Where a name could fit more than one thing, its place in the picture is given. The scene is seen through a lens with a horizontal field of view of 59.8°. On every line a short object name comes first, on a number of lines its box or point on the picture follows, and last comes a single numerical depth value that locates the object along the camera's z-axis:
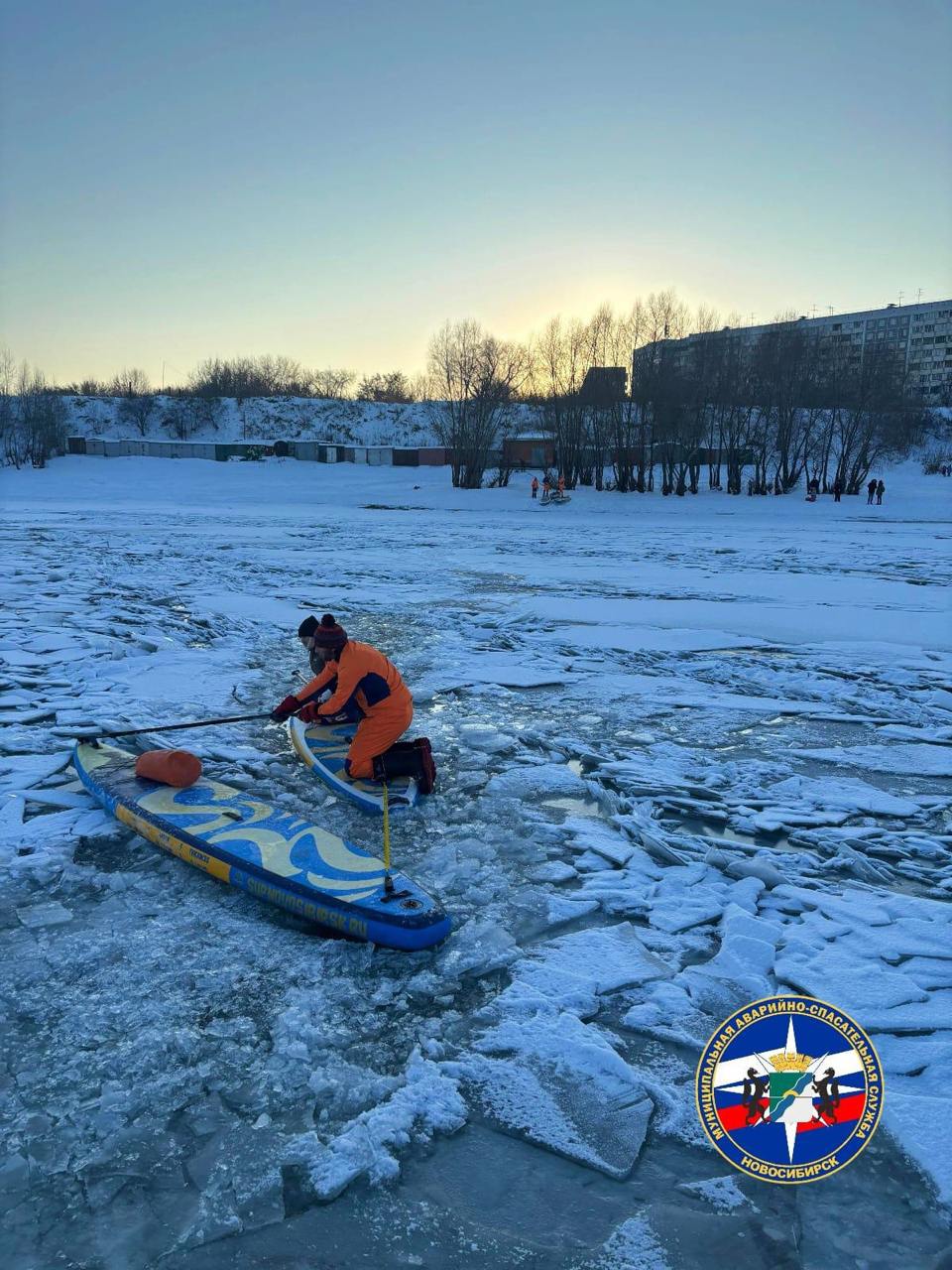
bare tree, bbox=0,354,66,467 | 51.16
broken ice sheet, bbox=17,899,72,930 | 4.05
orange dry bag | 5.31
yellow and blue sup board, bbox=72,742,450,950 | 3.90
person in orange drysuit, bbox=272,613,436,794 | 5.60
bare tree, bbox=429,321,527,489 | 41.56
